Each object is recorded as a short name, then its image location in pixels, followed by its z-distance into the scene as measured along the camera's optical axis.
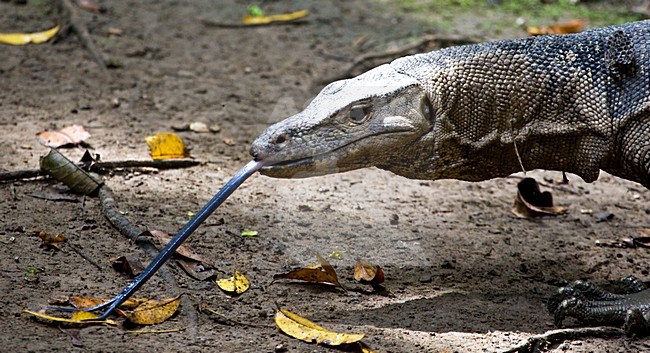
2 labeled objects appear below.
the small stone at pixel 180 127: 10.97
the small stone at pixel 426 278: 8.13
